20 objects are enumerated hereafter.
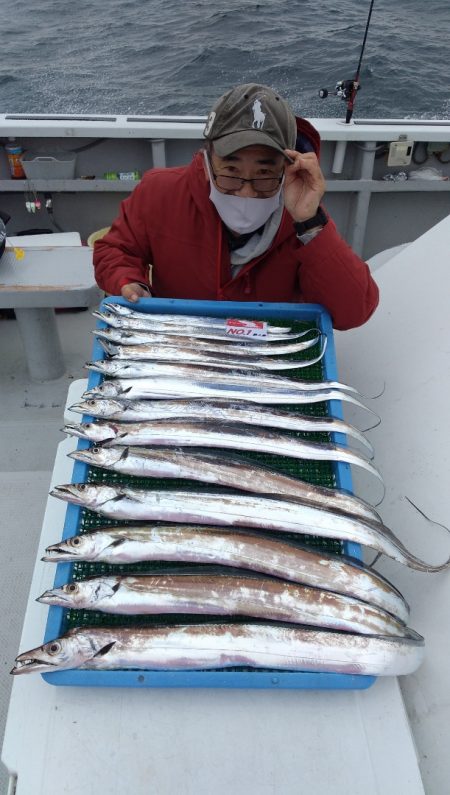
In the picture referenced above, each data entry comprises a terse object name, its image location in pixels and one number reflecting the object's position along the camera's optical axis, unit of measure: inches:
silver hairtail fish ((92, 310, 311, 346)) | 93.0
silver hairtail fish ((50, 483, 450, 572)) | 64.8
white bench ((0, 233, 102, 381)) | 130.6
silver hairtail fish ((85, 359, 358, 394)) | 84.4
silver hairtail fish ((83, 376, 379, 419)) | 81.4
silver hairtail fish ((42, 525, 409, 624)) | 60.8
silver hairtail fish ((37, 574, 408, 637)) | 57.5
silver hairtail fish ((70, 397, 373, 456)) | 77.5
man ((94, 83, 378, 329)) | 82.1
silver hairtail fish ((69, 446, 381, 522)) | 69.5
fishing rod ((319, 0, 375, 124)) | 181.2
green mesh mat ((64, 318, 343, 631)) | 58.8
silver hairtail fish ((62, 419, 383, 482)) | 73.2
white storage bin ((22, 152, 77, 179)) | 189.0
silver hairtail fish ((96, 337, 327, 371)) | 88.4
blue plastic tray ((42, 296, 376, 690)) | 54.2
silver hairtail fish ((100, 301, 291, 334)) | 94.1
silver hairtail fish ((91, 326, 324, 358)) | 91.0
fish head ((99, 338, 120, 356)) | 89.2
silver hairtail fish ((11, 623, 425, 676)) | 53.9
